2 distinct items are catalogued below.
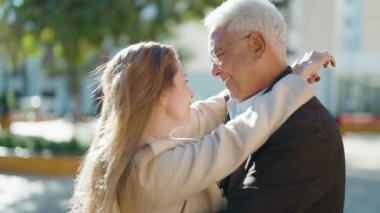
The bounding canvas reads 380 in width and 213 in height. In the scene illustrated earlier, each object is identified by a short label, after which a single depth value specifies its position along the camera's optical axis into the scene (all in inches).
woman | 71.6
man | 70.6
